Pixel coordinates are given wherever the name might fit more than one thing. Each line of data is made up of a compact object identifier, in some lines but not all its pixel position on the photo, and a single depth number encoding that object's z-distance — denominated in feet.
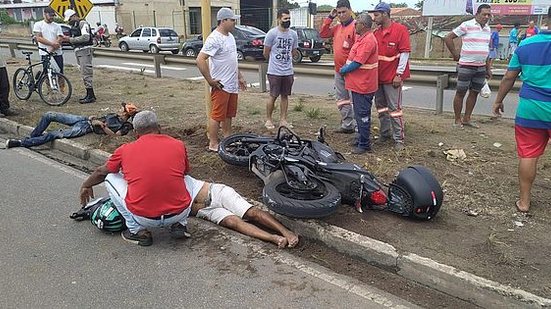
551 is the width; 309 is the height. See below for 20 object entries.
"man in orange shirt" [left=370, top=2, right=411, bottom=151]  20.29
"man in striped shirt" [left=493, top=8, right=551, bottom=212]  13.70
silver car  93.50
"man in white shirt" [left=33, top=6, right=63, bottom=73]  33.30
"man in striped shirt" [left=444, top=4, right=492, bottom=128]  23.36
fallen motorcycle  13.41
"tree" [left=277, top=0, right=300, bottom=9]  195.78
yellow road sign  43.09
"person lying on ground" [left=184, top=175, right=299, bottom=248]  14.08
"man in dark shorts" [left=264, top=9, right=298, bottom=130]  23.56
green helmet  14.06
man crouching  12.91
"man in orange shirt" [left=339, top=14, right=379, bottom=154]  19.07
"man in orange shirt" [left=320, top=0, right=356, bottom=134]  22.15
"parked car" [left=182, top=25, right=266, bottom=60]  72.53
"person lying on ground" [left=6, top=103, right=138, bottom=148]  23.94
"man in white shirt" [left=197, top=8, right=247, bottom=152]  19.40
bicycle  33.06
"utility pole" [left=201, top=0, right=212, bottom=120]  21.18
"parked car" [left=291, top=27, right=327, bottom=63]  72.96
